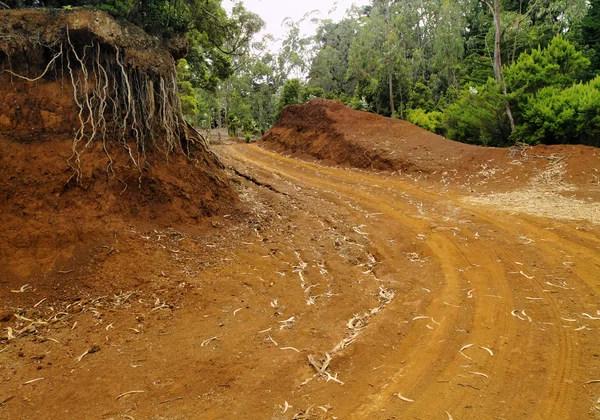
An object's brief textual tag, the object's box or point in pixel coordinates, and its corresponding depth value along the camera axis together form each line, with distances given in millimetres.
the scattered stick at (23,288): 4413
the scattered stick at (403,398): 2961
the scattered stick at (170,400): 2992
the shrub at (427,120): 18719
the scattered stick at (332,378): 3216
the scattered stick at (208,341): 3834
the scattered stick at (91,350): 3611
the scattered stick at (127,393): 3052
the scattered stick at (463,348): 3580
